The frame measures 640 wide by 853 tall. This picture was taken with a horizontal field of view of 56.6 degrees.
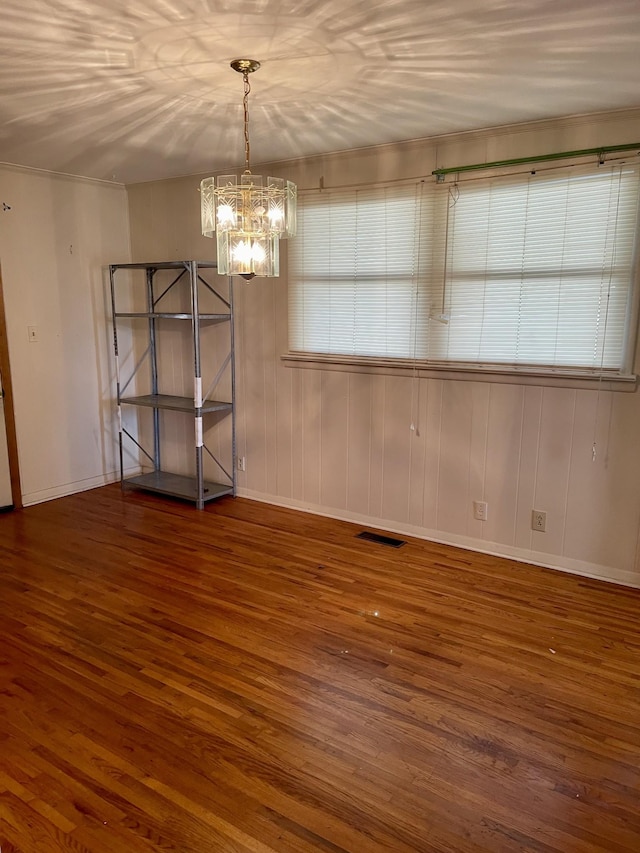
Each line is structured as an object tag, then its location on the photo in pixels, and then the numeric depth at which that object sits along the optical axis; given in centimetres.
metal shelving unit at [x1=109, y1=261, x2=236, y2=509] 424
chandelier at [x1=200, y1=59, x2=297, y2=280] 238
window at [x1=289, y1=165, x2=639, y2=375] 309
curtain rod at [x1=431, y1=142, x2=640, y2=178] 297
